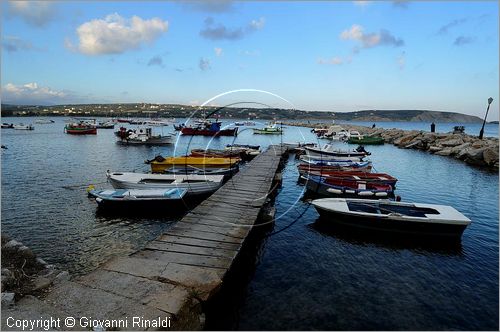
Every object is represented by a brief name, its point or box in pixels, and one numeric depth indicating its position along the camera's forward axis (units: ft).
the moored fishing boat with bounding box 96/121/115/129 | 377.03
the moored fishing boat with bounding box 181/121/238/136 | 282.97
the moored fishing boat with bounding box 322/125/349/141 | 261.95
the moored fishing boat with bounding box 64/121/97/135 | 289.33
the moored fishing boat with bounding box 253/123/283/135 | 312.91
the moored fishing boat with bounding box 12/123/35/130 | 331.90
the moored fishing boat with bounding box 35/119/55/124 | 495.16
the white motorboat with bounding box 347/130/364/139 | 246.64
